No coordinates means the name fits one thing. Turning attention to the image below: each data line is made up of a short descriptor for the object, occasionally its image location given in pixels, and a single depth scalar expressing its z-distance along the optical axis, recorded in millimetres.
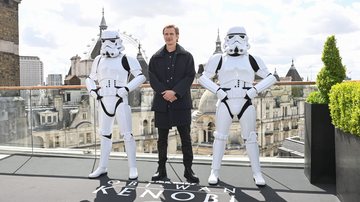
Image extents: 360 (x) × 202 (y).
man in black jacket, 4121
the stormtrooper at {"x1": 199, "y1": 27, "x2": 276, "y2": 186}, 4066
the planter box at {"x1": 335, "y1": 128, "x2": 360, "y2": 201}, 2909
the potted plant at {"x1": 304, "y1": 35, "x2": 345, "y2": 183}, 3994
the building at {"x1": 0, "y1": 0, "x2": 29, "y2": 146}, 12682
